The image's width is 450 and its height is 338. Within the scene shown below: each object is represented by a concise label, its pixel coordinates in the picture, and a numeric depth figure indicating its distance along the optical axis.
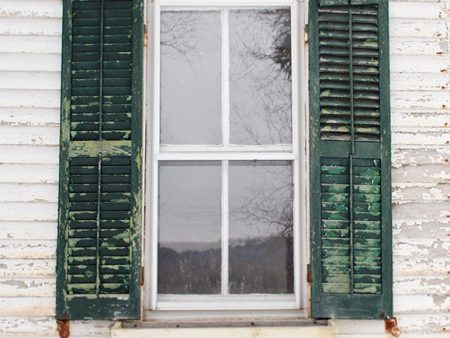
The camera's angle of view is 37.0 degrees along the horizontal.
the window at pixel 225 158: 3.57
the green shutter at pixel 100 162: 3.53
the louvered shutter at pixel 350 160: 3.57
